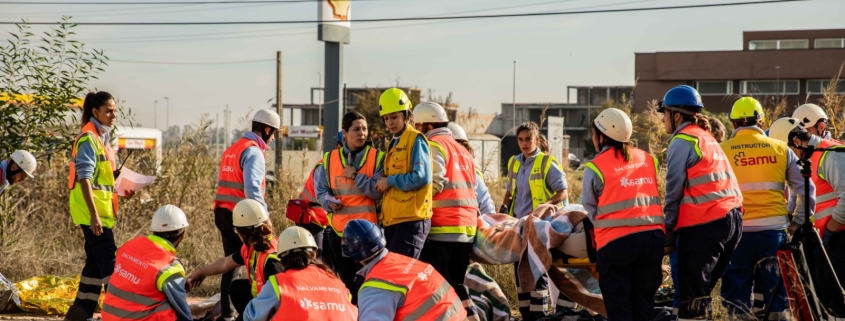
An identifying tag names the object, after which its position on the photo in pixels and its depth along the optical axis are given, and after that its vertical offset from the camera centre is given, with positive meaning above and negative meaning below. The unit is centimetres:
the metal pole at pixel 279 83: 3441 +268
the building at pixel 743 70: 6306 +630
